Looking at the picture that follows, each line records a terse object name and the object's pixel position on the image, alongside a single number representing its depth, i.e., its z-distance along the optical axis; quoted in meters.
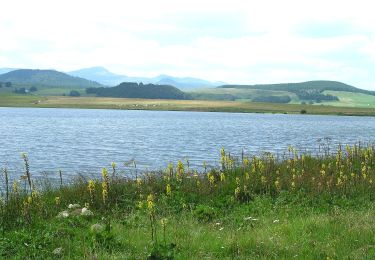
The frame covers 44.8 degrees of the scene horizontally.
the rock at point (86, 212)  12.48
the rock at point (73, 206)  13.47
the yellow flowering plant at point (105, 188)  13.54
